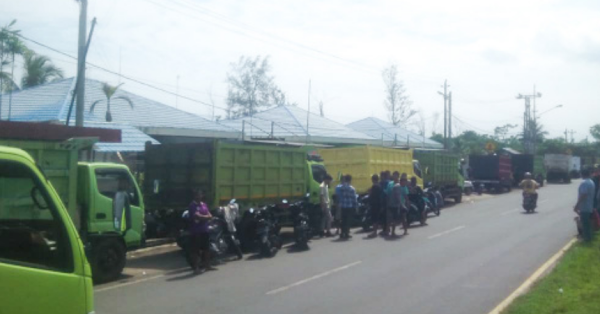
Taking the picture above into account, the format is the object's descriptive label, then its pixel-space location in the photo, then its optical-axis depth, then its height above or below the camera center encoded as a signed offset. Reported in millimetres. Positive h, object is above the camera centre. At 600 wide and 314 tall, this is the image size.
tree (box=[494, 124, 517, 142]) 102875 +5113
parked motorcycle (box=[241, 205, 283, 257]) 16109 -1646
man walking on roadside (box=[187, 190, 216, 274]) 13891 -1478
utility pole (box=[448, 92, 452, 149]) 57603 +3950
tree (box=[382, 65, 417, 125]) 65688 +5301
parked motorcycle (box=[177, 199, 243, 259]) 14375 -1549
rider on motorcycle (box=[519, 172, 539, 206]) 28047 -871
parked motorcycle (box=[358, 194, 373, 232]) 22189 -1617
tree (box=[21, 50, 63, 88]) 29406 +3499
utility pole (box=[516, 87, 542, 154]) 74838 +4938
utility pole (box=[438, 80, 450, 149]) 56169 +2914
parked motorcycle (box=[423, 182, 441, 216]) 27002 -1394
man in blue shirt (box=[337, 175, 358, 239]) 19781 -1137
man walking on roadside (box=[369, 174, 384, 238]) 20594 -1119
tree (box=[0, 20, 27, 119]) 25703 +3831
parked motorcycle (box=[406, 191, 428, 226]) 23047 -1440
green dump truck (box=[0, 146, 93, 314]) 4105 -574
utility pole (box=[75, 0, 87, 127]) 18422 +2363
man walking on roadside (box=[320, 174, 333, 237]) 19906 -1290
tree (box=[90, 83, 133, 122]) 25845 +2343
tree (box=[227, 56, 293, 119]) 56250 +5184
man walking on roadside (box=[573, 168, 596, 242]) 16078 -841
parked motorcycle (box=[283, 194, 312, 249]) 17344 -1558
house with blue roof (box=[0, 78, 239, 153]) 22969 +1497
